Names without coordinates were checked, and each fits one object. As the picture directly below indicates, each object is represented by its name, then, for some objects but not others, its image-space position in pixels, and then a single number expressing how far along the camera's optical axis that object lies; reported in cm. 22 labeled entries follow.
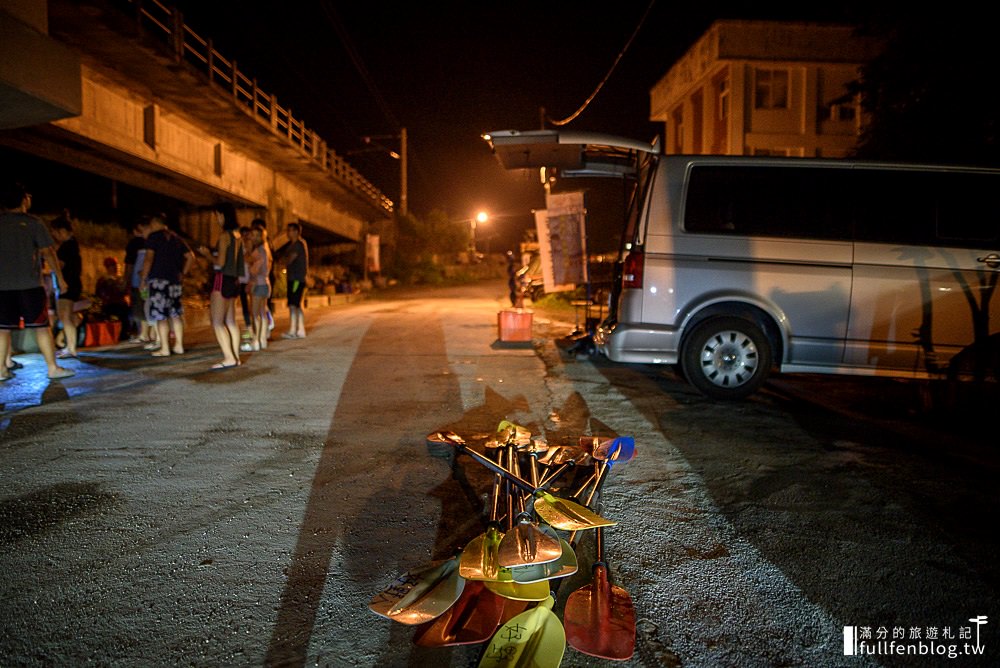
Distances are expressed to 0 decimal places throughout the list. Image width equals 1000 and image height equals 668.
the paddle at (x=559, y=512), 281
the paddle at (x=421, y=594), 229
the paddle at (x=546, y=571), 246
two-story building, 1861
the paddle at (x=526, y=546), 246
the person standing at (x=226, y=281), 722
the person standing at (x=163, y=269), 780
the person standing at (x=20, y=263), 598
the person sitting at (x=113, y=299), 977
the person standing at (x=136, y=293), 866
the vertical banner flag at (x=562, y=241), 926
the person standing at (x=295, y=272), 992
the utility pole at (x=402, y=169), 3920
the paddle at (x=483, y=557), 244
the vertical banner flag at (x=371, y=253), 3388
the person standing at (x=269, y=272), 904
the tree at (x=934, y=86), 916
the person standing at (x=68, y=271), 764
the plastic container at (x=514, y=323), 973
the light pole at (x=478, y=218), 5606
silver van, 548
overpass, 806
